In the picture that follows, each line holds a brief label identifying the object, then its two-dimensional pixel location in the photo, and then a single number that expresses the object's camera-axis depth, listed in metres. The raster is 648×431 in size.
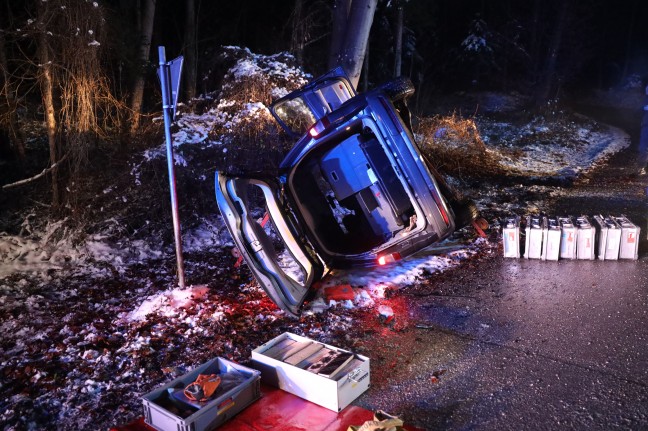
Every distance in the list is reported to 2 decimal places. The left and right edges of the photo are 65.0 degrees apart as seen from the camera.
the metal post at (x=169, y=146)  5.70
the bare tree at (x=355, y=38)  10.98
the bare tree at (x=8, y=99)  7.51
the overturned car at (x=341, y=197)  5.34
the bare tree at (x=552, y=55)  27.42
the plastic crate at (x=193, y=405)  3.55
